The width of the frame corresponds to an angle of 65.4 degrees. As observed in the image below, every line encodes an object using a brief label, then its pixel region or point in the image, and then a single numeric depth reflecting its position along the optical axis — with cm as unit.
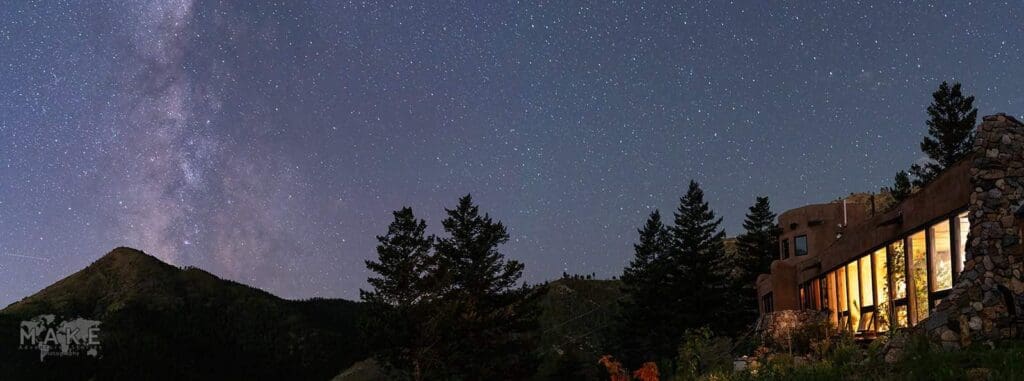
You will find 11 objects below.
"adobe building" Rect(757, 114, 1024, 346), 1205
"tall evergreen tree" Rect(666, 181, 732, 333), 3956
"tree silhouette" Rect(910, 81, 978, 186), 3641
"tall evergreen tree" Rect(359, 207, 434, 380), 3494
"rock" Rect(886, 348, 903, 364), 1203
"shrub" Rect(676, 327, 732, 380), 1905
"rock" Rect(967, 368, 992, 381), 918
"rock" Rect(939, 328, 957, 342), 1189
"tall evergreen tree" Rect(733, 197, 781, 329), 4044
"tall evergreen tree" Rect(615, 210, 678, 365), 4003
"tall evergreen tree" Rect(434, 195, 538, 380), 3556
